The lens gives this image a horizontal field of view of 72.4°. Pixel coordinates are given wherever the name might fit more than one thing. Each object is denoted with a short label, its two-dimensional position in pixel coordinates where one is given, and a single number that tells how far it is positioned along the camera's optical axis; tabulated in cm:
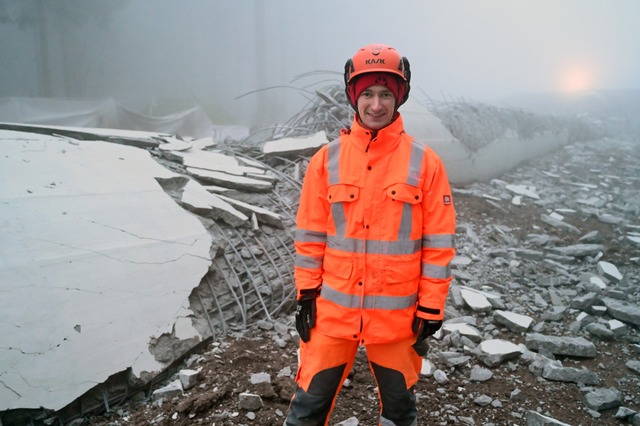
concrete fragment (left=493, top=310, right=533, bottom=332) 422
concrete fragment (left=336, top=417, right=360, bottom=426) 277
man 201
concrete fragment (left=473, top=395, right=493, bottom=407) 311
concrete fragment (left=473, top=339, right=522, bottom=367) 362
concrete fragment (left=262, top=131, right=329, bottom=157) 580
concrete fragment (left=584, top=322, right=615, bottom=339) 417
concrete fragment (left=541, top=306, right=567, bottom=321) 454
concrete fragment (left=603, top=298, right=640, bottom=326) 437
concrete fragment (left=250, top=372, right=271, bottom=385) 306
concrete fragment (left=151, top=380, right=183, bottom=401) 296
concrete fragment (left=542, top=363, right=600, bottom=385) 340
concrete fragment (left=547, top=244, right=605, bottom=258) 653
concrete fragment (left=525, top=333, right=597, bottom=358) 381
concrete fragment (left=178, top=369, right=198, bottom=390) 303
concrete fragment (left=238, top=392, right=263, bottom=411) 282
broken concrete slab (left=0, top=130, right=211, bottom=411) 260
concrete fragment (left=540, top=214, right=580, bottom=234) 782
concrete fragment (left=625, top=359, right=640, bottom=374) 362
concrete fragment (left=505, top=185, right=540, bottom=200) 1016
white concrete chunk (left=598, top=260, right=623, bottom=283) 566
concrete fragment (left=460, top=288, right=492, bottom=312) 457
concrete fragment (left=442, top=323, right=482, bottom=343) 396
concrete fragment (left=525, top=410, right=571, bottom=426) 277
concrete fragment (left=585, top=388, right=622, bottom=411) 309
